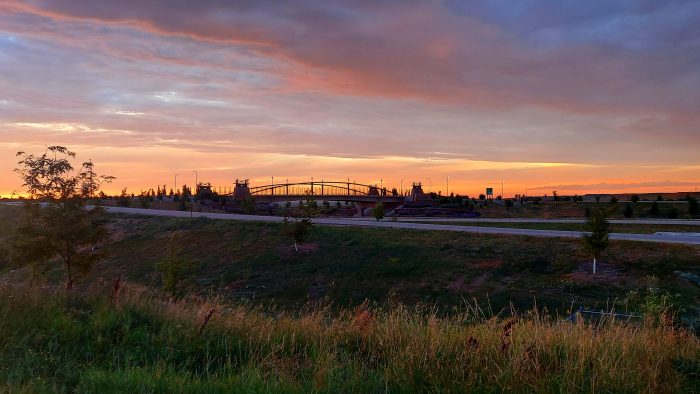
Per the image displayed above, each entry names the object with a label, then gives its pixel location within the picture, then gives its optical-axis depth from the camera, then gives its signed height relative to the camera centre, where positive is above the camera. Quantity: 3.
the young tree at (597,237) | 25.52 -1.73
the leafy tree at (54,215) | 19.86 -0.25
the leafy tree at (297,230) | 35.88 -1.67
